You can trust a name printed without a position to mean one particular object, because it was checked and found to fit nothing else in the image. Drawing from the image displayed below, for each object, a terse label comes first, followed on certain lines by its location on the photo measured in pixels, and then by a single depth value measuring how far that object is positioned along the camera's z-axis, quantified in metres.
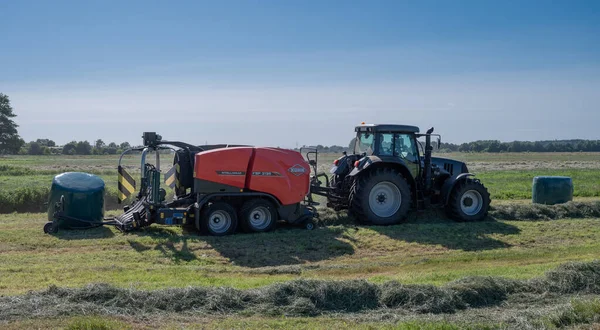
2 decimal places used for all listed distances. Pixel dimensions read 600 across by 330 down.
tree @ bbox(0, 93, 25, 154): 56.25
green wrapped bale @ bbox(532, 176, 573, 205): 19.09
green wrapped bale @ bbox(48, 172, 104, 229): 13.89
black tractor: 14.76
